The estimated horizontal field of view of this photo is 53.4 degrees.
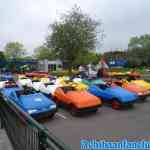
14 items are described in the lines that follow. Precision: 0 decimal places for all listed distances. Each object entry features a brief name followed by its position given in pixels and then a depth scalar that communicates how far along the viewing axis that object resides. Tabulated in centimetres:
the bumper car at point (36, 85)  776
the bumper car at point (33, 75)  1475
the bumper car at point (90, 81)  904
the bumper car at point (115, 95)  629
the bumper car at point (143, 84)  777
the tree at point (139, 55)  3747
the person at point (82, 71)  1386
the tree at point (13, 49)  5174
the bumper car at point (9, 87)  692
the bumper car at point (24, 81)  934
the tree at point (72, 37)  1482
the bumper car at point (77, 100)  557
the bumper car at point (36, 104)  500
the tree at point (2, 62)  2963
